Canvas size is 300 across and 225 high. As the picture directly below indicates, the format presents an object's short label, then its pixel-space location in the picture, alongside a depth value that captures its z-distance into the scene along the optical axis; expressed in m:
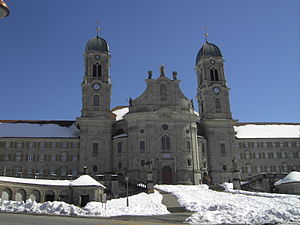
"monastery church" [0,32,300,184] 56.84
